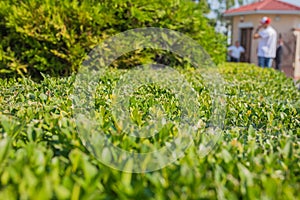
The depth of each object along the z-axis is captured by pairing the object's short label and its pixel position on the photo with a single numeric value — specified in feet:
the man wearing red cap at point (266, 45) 36.96
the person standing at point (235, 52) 65.00
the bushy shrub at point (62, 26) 21.34
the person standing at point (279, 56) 51.45
